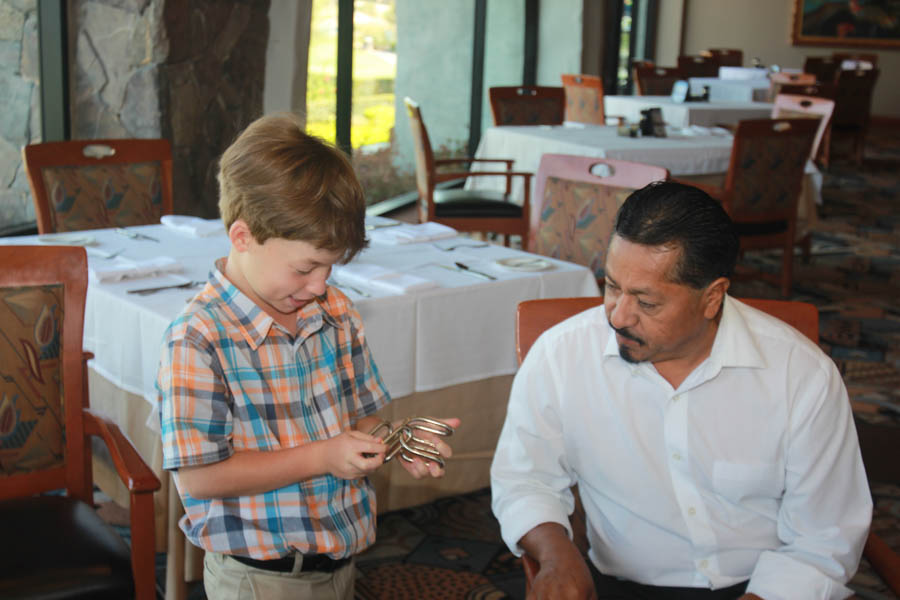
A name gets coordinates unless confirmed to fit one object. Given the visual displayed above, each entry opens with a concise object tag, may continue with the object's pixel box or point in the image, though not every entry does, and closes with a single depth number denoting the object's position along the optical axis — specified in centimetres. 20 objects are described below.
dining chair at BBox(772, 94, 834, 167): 587
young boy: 133
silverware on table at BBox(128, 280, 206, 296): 235
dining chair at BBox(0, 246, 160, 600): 182
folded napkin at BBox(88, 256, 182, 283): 242
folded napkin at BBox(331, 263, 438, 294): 246
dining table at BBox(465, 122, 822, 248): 497
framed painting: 1479
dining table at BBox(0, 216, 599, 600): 228
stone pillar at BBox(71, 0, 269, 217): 406
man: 149
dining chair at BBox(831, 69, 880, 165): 1078
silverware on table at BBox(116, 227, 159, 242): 296
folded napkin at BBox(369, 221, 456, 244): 303
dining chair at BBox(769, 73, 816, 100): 899
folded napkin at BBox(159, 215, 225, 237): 301
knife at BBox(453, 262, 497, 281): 266
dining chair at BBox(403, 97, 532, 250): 482
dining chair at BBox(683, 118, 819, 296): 462
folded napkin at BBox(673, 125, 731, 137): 556
